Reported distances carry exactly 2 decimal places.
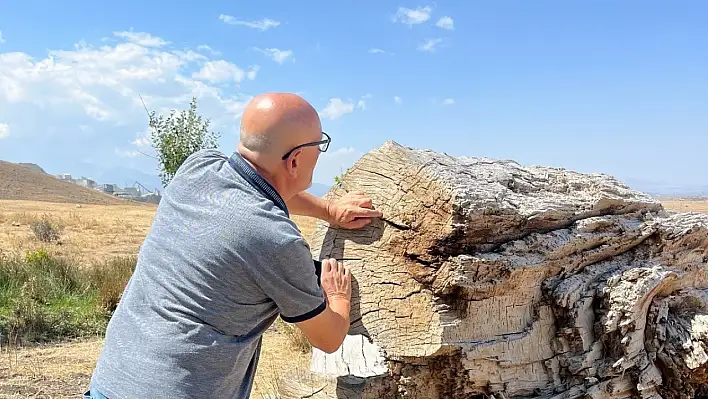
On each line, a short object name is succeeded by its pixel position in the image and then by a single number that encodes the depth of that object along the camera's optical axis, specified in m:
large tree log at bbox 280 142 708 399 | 2.67
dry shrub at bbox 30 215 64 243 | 15.25
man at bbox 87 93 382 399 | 1.87
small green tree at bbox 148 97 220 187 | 17.30
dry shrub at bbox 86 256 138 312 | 7.53
